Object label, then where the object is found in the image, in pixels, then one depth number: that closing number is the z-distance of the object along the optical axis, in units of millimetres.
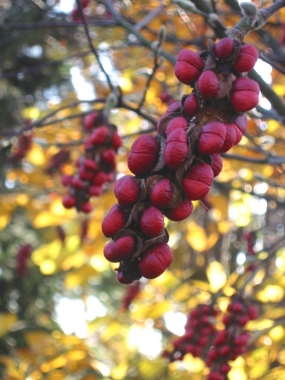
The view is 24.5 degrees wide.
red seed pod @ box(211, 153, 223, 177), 252
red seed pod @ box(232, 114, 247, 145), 260
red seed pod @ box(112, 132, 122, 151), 453
